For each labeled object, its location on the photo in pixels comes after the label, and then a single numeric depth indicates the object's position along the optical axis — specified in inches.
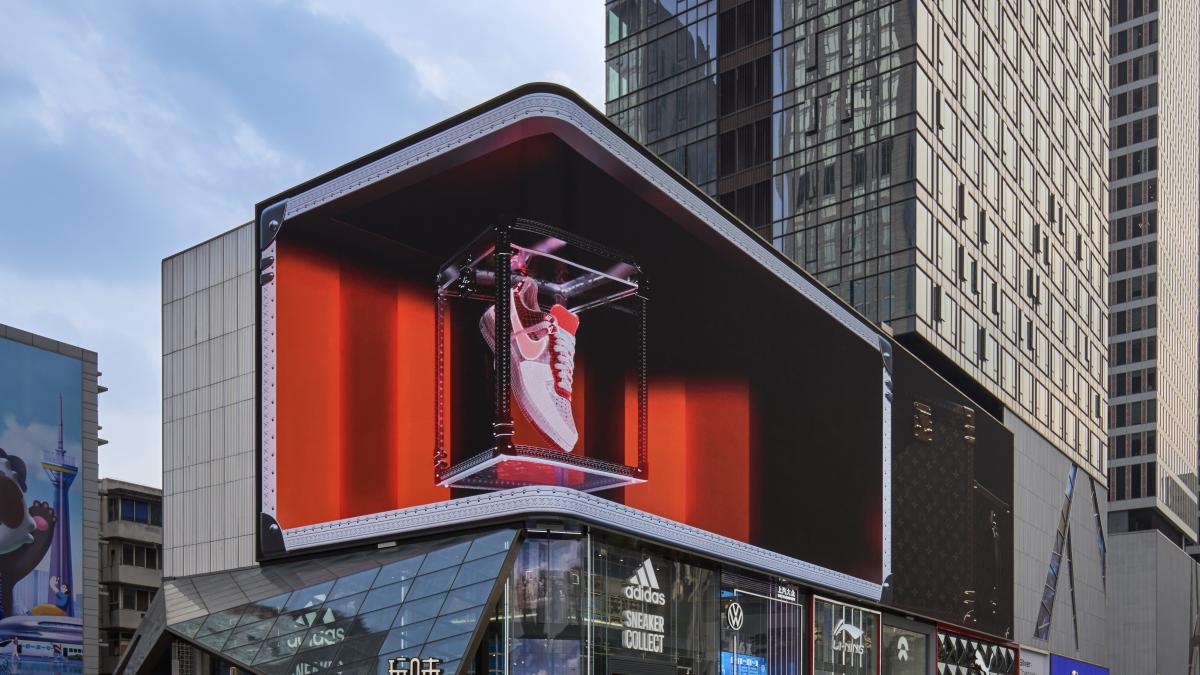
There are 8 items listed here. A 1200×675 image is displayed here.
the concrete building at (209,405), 1566.2
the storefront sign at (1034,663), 2749.3
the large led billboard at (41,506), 2043.6
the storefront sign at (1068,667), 2950.3
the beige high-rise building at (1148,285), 4800.7
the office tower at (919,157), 2876.5
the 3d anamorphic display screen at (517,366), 1393.9
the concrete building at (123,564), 3139.8
